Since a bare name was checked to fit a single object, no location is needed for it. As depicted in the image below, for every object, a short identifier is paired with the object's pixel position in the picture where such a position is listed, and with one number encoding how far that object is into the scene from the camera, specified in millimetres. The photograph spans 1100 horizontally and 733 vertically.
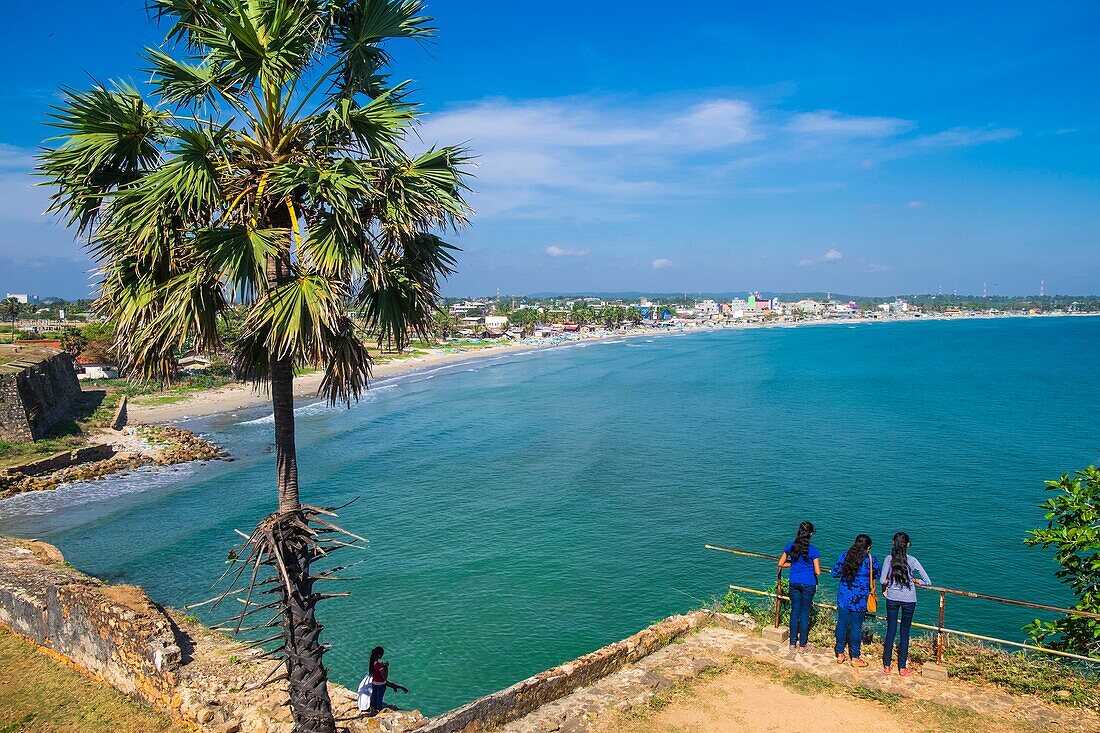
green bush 8727
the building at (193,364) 65338
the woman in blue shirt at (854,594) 8555
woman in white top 8234
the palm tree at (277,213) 5344
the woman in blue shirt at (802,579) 8953
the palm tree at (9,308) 80862
